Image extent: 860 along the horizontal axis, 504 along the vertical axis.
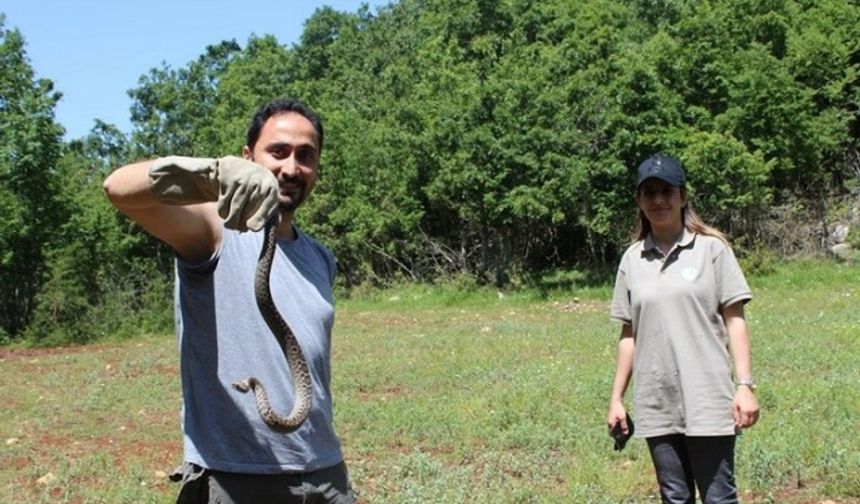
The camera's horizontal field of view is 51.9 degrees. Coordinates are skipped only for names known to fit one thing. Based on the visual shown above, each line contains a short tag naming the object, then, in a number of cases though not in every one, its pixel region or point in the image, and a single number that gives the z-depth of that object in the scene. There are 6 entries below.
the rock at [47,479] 5.69
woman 3.15
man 2.00
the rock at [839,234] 19.78
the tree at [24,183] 17.67
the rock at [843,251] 19.02
